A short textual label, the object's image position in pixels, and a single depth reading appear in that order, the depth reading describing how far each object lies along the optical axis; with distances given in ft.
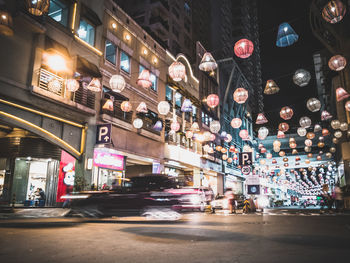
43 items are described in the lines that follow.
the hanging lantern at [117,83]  51.49
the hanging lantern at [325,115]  73.10
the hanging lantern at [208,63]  46.73
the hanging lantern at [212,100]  67.00
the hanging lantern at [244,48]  43.01
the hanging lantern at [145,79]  56.33
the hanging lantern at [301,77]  45.91
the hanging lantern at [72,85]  52.39
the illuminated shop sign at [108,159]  63.31
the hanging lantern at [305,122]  62.83
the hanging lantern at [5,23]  39.83
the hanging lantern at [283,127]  75.97
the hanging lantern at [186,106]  80.84
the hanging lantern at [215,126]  76.07
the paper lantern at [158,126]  77.97
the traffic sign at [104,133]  61.64
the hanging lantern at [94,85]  54.54
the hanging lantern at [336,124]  67.36
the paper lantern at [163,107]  65.50
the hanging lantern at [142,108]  71.20
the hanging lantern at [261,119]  69.77
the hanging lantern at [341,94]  61.23
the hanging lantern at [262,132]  78.84
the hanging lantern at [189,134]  90.48
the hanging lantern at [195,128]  86.31
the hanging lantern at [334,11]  33.32
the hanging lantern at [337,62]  46.50
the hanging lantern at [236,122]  76.41
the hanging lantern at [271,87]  48.35
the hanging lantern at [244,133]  87.35
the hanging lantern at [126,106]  64.95
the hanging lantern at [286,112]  60.64
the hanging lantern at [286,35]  38.55
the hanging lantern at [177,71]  52.95
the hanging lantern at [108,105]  65.24
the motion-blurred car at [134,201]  37.06
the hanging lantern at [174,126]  78.48
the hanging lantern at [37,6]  37.93
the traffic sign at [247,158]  119.65
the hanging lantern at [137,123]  71.46
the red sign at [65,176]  60.75
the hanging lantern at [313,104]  55.16
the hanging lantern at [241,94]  58.34
